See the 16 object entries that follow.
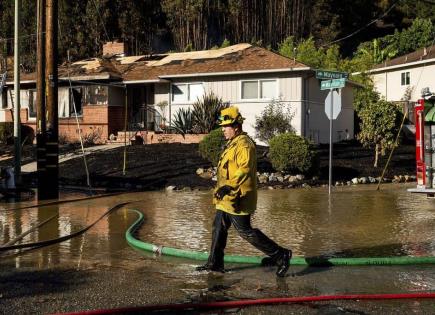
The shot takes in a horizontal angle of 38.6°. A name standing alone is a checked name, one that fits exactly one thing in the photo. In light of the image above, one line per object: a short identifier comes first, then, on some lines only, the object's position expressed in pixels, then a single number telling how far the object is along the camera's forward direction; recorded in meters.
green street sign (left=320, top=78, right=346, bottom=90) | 14.46
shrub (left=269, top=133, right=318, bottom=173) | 17.88
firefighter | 6.41
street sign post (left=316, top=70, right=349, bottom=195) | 14.53
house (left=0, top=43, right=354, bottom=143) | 25.53
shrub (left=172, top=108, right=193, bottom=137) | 25.56
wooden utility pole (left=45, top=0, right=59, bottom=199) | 14.51
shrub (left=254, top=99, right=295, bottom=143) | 24.59
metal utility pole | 18.11
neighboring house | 40.62
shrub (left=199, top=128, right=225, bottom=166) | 18.56
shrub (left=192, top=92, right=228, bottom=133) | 24.97
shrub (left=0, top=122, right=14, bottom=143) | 28.78
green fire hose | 7.08
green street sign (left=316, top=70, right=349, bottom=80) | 14.71
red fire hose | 5.33
